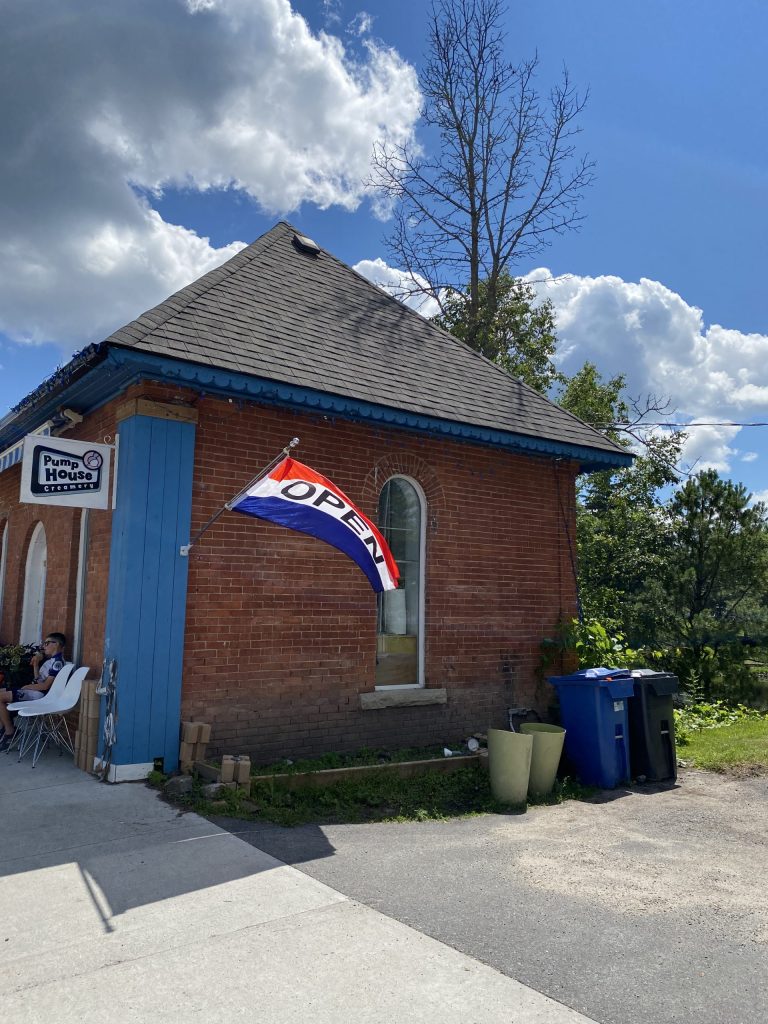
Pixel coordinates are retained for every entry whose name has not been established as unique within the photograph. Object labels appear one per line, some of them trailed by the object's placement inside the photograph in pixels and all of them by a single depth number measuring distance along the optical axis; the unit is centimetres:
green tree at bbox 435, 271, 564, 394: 2131
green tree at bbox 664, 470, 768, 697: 1591
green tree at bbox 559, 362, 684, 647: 1711
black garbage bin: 820
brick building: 709
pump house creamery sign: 726
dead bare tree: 2056
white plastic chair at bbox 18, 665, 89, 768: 734
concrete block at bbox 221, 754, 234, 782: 641
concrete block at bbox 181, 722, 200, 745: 684
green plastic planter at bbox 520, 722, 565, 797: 757
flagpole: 673
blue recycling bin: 798
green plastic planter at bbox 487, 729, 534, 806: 715
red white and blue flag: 616
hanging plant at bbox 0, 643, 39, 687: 911
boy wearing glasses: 808
